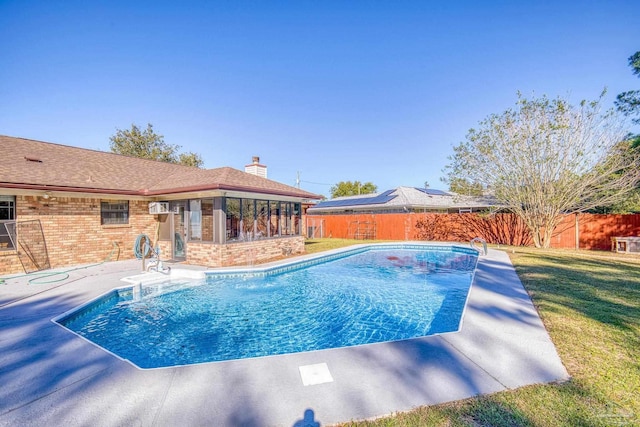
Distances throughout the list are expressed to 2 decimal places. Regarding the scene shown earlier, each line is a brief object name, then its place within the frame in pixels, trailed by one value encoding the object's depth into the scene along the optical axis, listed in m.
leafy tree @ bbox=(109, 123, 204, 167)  30.55
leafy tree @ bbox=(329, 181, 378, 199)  52.62
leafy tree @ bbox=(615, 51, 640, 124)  14.31
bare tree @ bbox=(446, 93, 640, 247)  13.58
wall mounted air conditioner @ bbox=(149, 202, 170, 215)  11.61
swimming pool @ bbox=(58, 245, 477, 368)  4.88
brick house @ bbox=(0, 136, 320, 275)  9.06
